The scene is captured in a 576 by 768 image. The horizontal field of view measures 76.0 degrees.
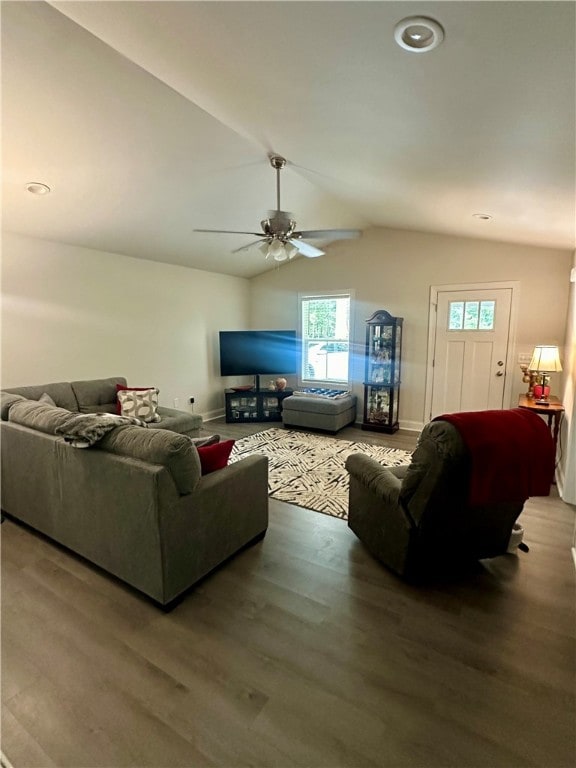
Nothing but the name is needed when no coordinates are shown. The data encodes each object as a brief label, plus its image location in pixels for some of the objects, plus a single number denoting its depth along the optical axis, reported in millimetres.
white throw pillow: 4074
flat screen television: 5941
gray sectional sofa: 1898
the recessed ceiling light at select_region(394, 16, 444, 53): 1210
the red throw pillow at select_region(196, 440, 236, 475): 2236
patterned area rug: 3244
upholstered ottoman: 5168
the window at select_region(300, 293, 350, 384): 5934
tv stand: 5875
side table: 3488
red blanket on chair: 1741
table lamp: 3717
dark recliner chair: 1826
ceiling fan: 2955
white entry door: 4621
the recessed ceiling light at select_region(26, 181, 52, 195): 2944
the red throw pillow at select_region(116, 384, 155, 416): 4109
